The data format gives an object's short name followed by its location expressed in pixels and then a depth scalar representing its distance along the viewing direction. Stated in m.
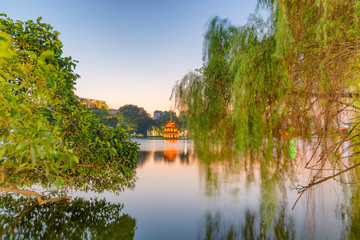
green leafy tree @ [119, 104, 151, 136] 46.72
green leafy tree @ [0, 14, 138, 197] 2.37
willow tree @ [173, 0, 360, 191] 2.16
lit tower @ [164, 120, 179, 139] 56.81
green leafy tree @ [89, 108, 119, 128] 35.75
